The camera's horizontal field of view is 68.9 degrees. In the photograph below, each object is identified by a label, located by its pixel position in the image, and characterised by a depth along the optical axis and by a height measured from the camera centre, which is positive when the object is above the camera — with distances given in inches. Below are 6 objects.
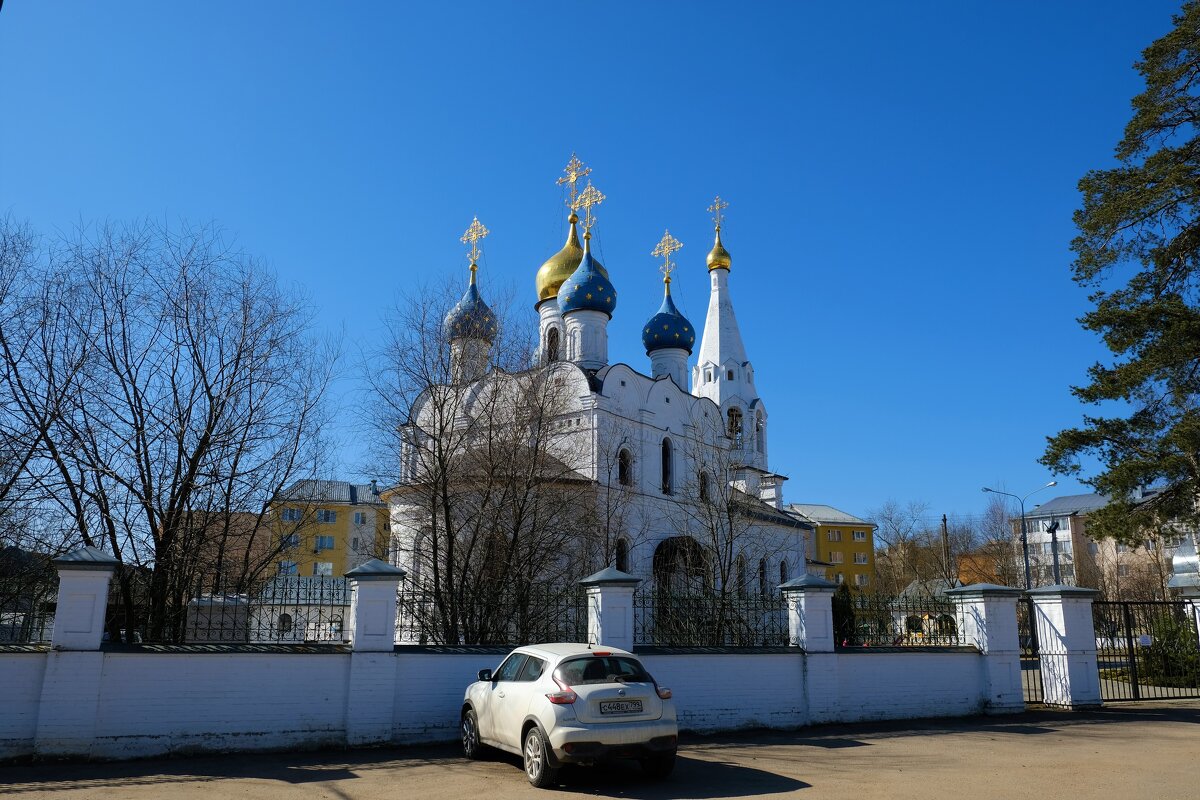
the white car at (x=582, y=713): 299.0 -37.0
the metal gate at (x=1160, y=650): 655.1 -30.3
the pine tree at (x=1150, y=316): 635.5 +212.7
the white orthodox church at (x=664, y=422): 1016.2 +242.5
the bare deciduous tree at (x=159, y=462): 493.7 +79.6
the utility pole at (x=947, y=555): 1491.1 +88.7
